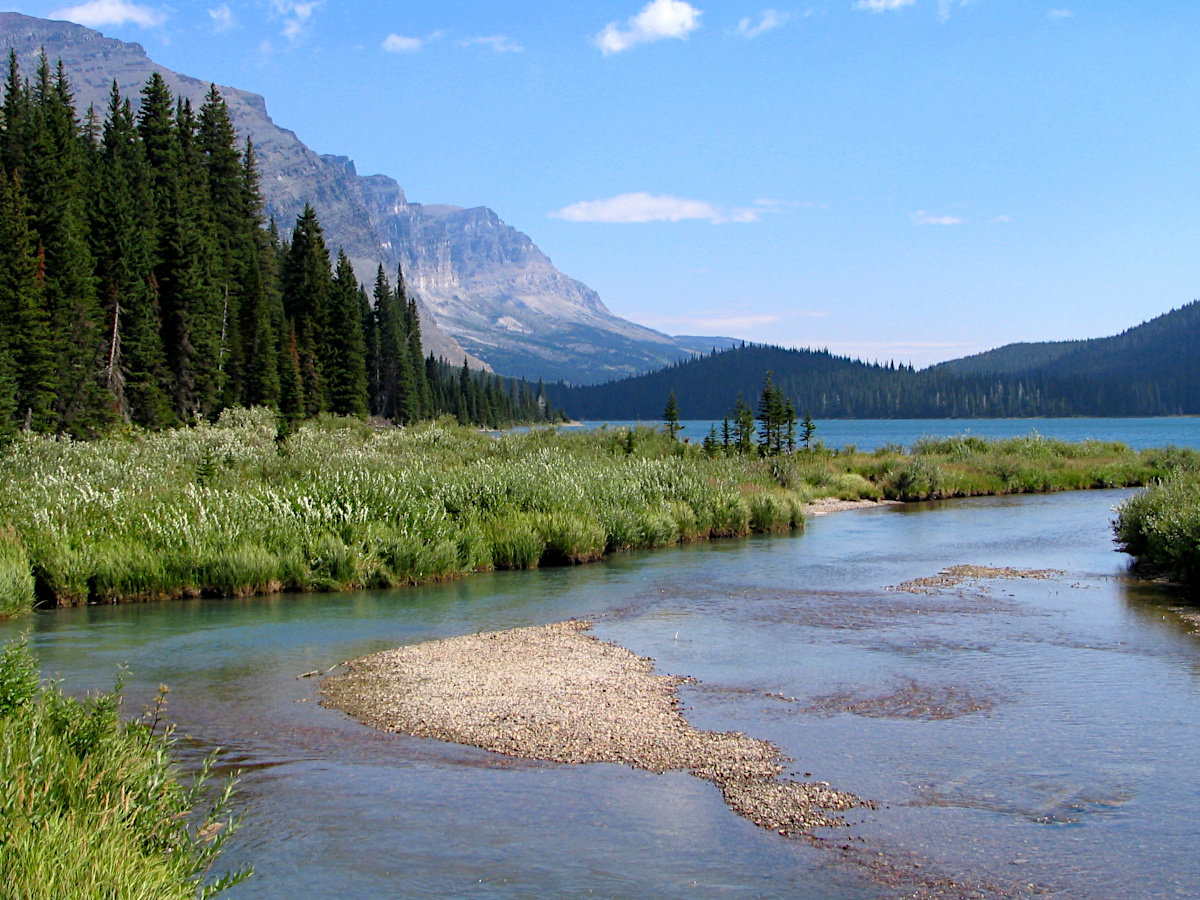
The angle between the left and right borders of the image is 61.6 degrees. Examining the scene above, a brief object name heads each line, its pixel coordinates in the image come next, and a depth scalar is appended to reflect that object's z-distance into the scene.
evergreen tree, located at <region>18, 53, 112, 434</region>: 50.28
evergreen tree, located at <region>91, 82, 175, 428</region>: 56.28
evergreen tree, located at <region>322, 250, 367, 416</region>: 82.06
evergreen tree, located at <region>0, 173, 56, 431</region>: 46.47
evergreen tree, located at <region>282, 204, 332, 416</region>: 77.62
